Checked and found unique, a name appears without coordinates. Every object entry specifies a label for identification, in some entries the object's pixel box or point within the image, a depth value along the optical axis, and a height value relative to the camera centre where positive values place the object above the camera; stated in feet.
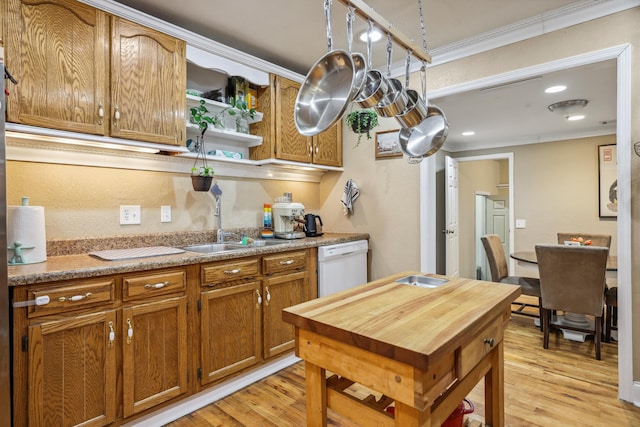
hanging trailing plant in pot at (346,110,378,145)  9.77 +2.60
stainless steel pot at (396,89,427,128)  5.58 +1.63
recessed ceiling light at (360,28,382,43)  7.98 +4.20
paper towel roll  5.55 -0.34
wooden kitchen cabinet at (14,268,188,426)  4.85 -2.20
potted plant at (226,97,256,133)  8.78 +2.60
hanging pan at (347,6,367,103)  4.05 +1.75
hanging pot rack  4.20 +2.53
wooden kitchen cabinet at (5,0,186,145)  5.58 +2.58
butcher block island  3.28 -1.40
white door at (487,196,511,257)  20.62 -0.56
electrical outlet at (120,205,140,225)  7.59 -0.08
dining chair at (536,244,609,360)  8.93 -1.98
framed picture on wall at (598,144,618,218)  14.66 +1.21
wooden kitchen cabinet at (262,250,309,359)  7.96 -2.01
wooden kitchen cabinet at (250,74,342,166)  9.33 +2.29
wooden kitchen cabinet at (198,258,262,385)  6.82 -2.28
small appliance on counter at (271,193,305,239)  9.59 -0.21
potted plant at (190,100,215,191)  7.97 +1.47
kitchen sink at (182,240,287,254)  8.45 -0.89
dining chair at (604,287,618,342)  9.31 -3.15
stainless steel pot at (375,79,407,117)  5.20 +1.69
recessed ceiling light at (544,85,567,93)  10.20 +3.65
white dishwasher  9.26 -1.63
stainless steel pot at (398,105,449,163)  6.31 +1.40
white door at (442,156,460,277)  15.28 -0.45
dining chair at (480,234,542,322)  11.05 -2.17
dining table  9.65 -3.45
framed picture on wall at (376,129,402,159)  10.28 +2.00
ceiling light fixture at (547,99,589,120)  11.28 +3.46
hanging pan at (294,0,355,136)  4.13 +1.50
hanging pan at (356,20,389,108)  4.83 +1.72
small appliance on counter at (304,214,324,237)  10.24 -0.48
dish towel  11.18 +0.49
